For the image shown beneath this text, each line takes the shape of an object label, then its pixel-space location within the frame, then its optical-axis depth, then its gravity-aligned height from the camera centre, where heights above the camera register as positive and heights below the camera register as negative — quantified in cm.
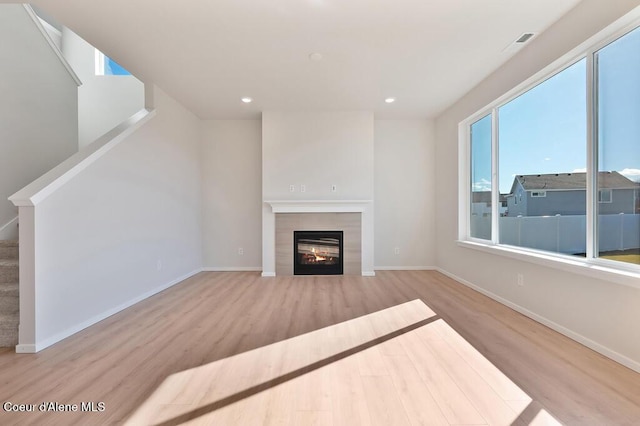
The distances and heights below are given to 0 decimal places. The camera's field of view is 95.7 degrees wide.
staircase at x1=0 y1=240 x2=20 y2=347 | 231 -69
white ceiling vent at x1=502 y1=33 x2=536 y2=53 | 274 +167
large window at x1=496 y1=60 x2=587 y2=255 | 252 +48
